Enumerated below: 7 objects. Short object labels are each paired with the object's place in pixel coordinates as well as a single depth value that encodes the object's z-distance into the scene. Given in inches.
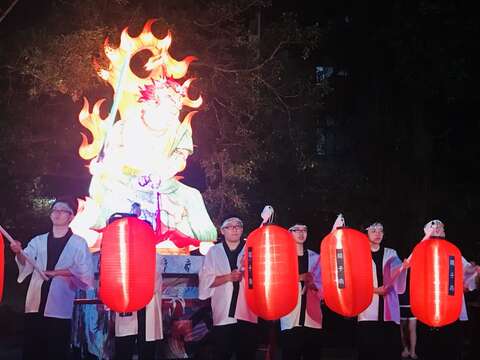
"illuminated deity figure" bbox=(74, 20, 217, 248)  339.6
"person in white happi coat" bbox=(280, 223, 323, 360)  275.4
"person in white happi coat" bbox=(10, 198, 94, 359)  245.9
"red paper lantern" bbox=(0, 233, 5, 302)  230.4
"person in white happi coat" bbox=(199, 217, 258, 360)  260.2
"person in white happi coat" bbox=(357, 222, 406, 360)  276.8
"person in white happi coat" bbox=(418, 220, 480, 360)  287.3
